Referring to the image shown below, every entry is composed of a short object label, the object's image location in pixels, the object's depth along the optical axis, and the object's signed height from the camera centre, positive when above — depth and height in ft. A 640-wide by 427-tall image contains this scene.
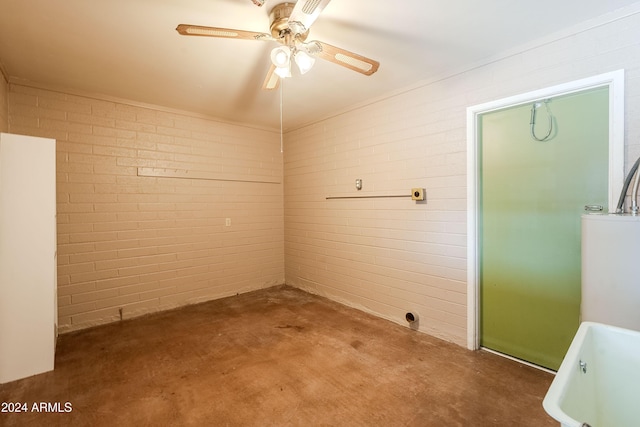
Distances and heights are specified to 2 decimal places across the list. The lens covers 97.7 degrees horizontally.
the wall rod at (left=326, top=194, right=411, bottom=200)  10.13 +0.57
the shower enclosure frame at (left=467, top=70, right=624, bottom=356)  6.00 +1.49
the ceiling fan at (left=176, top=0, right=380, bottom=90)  5.03 +3.38
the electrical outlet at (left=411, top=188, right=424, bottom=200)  9.34 +0.57
